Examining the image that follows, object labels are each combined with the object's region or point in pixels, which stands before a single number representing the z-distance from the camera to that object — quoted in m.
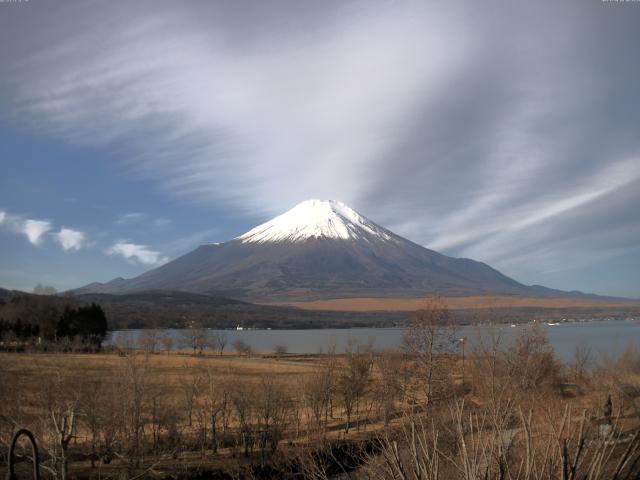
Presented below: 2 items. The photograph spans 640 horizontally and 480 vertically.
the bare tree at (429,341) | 25.55
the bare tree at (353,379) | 34.62
